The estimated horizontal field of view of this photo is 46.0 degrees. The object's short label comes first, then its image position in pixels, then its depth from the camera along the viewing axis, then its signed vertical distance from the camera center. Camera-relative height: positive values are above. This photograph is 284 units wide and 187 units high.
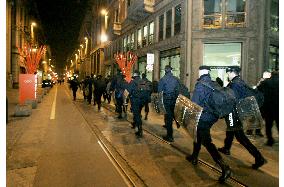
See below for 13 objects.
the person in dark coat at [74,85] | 25.95 +0.12
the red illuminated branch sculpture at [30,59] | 19.08 +1.57
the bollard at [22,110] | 14.49 -1.04
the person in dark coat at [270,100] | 8.97 -0.34
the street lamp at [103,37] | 55.19 +8.29
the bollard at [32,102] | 17.29 -0.85
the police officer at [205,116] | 5.87 -0.51
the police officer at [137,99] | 10.00 -0.37
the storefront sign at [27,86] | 17.50 +0.01
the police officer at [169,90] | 8.87 -0.08
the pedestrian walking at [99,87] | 18.33 -0.02
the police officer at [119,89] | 14.04 -0.10
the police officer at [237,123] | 6.48 -0.71
